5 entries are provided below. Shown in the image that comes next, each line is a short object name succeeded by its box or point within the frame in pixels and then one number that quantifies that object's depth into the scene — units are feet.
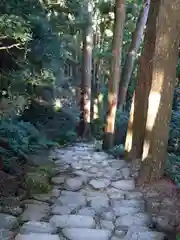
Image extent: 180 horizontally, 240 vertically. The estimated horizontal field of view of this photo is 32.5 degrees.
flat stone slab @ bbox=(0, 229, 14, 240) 8.54
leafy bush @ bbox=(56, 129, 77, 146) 27.73
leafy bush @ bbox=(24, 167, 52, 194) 12.44
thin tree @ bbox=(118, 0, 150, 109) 27.76
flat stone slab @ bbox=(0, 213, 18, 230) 9.26
